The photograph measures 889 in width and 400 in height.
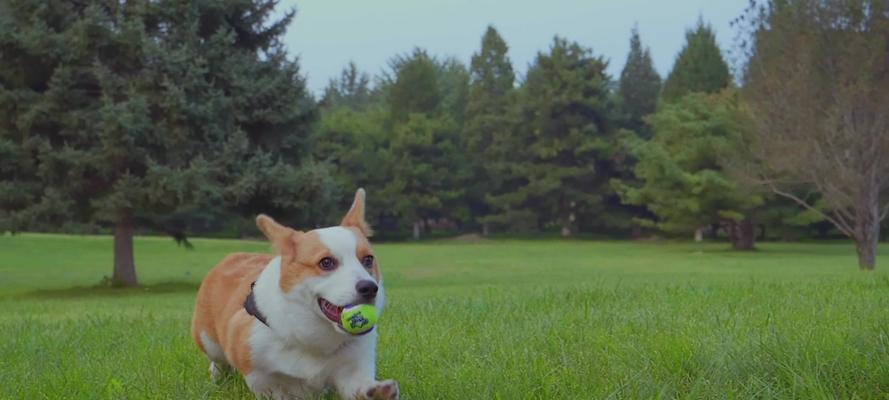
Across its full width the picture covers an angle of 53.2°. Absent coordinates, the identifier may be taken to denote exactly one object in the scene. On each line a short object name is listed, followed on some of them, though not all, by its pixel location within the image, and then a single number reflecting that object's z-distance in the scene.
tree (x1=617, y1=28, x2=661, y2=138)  57.59
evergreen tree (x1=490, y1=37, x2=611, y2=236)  52.84
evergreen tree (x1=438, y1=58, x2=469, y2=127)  62.12
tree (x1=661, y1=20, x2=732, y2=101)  52.56
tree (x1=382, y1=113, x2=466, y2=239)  53.75
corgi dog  3.39
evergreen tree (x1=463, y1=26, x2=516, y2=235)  55.56
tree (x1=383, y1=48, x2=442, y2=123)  57.69
